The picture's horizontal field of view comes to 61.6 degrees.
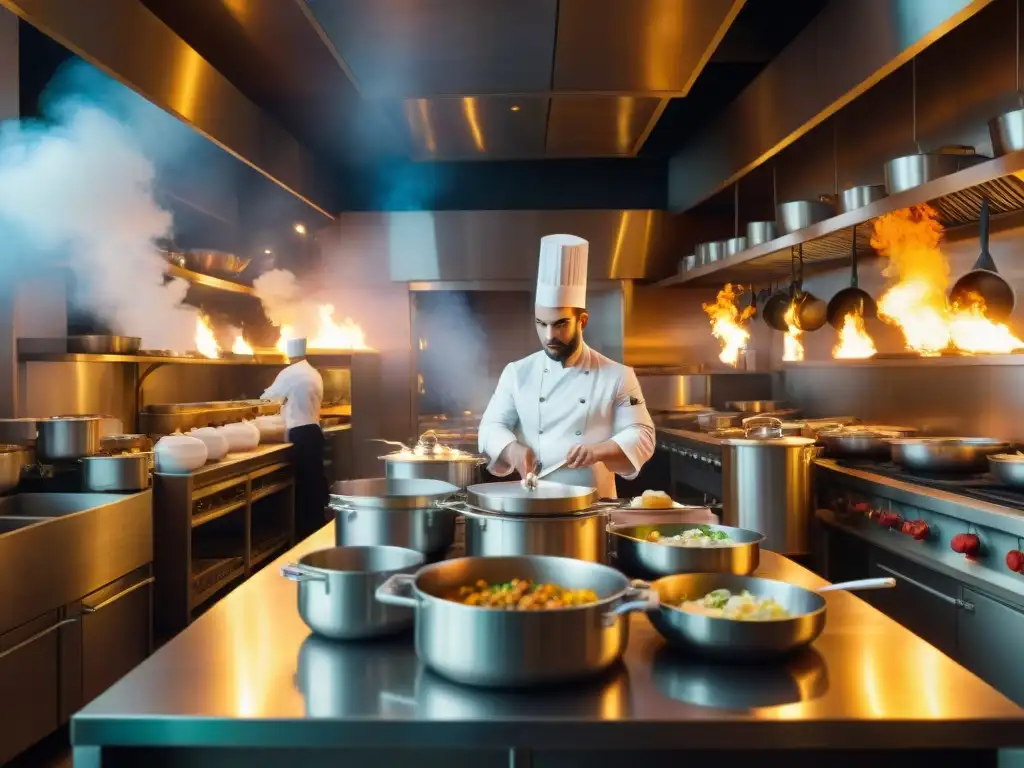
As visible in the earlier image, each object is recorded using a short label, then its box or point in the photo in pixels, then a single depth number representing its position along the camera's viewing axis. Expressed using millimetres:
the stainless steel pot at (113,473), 3512
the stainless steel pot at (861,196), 3379
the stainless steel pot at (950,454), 3092
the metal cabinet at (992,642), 2404
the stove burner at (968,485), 2637
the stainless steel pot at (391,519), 1786
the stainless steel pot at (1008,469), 2672
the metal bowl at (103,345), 3908
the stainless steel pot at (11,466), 3296
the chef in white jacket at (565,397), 3012
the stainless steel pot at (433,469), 2672
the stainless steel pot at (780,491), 3797
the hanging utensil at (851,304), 4258
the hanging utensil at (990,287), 3133
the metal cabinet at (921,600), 2717
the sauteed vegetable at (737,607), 1339
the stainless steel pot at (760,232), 4480
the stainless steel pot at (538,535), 1596
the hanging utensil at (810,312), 4641
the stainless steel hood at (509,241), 6629
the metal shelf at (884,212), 2682
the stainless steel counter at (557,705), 1112
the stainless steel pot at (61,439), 3453
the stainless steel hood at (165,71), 2875
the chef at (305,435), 5793
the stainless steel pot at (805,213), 3971
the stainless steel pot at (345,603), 1363
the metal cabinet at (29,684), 2615
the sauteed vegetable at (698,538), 1752
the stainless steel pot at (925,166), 2975
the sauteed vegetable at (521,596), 1254
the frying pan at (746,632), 1270
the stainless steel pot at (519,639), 1154
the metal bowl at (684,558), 1664
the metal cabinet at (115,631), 3135
